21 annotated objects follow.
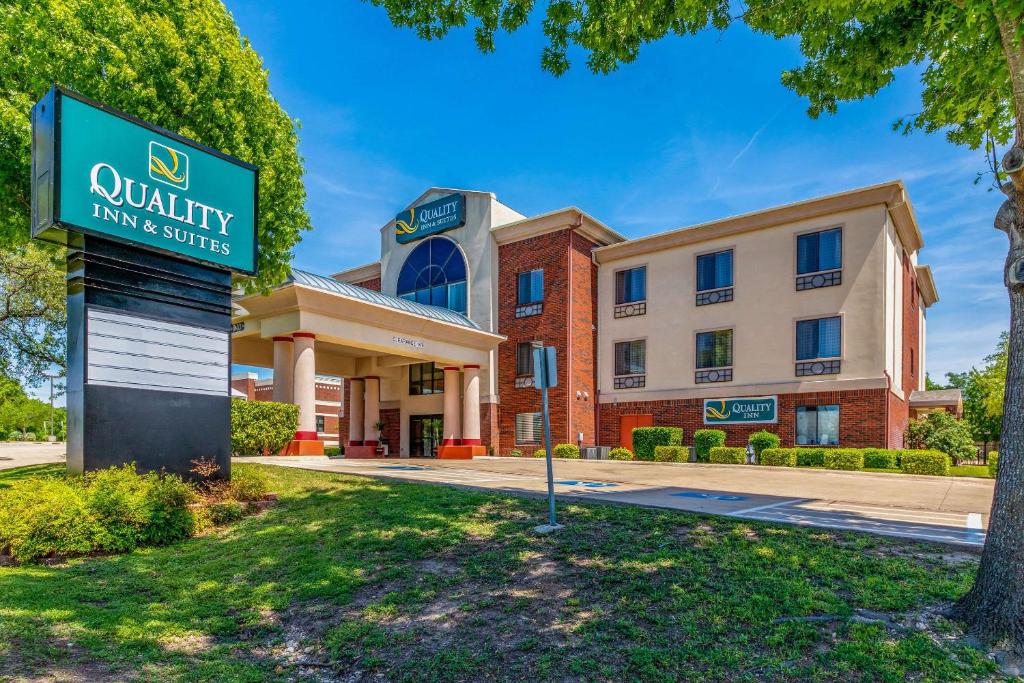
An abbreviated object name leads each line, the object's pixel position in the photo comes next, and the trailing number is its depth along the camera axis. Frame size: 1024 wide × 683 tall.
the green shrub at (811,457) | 22.50
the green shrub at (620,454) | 27.33
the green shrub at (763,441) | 24.06
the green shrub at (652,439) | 26.69
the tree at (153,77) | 11.66
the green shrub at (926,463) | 19.77
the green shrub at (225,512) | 9.38
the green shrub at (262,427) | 18.61
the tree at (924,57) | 4.91
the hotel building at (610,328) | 23.11
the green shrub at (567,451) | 27.52
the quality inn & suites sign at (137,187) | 8.66
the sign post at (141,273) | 8.85
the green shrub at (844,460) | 21.61
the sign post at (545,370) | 8.52
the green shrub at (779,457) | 23.09
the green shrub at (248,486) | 10.20
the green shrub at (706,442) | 25.44
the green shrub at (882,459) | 20.95
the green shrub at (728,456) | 24.39
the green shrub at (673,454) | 25.83
